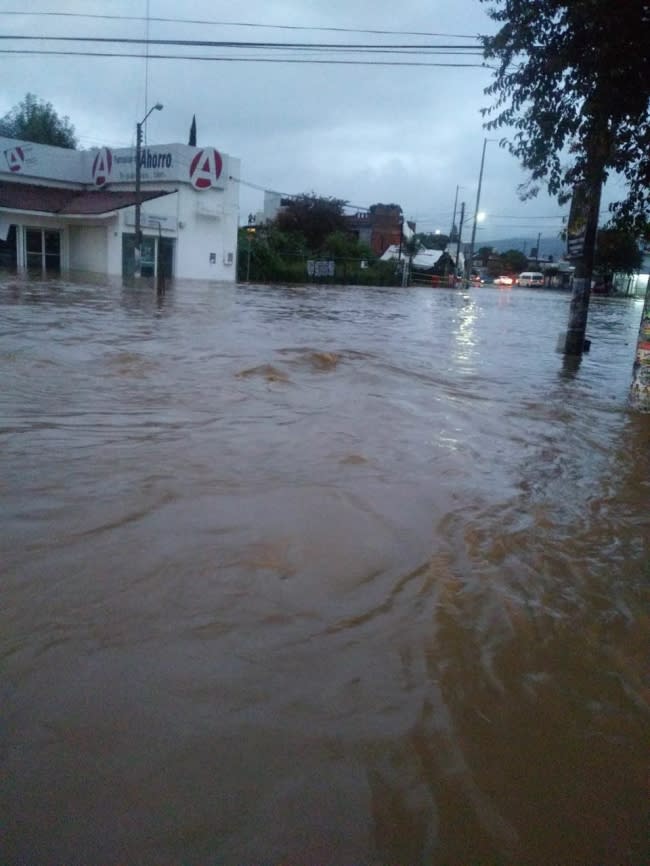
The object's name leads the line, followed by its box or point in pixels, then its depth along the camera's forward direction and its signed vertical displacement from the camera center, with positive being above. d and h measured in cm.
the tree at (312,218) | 5284 +484
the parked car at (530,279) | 8026 +201
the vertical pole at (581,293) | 1134 +12
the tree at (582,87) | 651 +224
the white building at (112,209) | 3055 +269
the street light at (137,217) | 2508 +203
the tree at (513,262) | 10640 +525
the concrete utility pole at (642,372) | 815 -82
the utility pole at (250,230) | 3855 +330
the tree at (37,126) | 4497 +909
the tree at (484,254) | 11090 +651
